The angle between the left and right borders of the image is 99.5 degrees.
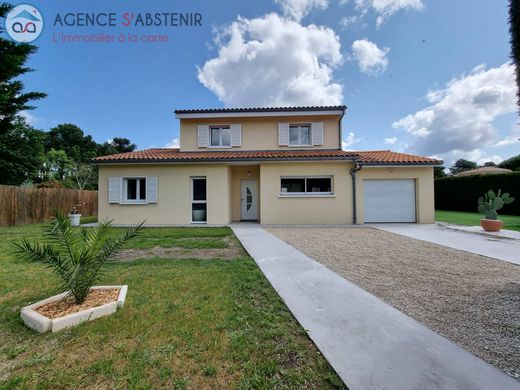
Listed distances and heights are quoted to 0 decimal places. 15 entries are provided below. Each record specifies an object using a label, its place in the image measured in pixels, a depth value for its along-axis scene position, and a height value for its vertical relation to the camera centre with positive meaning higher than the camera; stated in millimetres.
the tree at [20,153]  19500 +4213
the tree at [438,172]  32281 +3578
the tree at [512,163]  29348 +4459
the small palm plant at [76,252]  2939 -745
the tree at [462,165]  49219 +6909
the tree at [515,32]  3363 +2529
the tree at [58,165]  29239 +4658
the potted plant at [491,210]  8938 -642
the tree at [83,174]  29400 +3328
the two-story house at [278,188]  11633 +484
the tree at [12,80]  14516 +8601
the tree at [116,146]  40156 +9907
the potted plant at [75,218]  11570 -1063
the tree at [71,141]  37600 +10332
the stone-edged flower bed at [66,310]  2678 -1492
